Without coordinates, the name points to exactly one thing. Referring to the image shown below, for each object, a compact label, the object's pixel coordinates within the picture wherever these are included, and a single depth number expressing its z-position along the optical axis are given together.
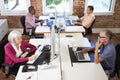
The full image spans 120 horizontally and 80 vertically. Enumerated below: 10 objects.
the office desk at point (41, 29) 2.15
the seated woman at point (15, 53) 1.44
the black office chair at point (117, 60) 1.46
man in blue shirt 1.40
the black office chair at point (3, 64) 1.45
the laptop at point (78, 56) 1.44
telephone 1.28
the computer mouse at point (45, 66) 1.31
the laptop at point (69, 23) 2.44
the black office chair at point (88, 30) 2.47
